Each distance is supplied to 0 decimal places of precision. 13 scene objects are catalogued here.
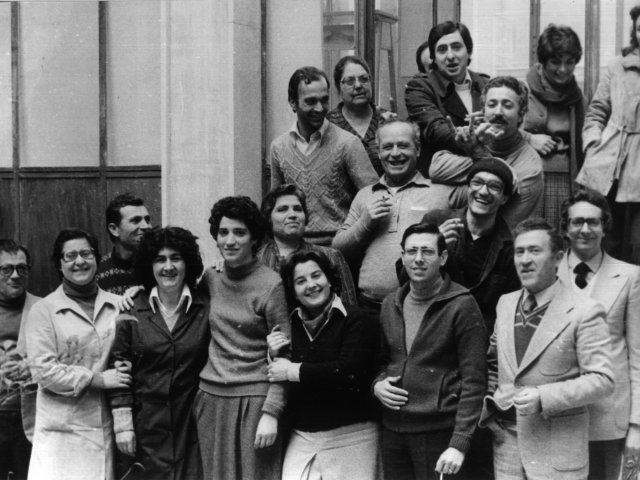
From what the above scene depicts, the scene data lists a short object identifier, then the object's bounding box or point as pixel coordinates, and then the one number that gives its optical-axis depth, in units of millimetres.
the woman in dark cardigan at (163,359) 5871
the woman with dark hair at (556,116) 6512
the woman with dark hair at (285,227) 6062
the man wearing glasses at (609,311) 5367
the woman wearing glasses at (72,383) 5957
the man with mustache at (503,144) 5941
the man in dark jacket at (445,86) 6598
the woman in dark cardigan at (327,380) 5621
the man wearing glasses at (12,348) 6383
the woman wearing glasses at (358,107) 6777
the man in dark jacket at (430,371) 5387
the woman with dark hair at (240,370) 5762
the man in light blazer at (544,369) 5098
